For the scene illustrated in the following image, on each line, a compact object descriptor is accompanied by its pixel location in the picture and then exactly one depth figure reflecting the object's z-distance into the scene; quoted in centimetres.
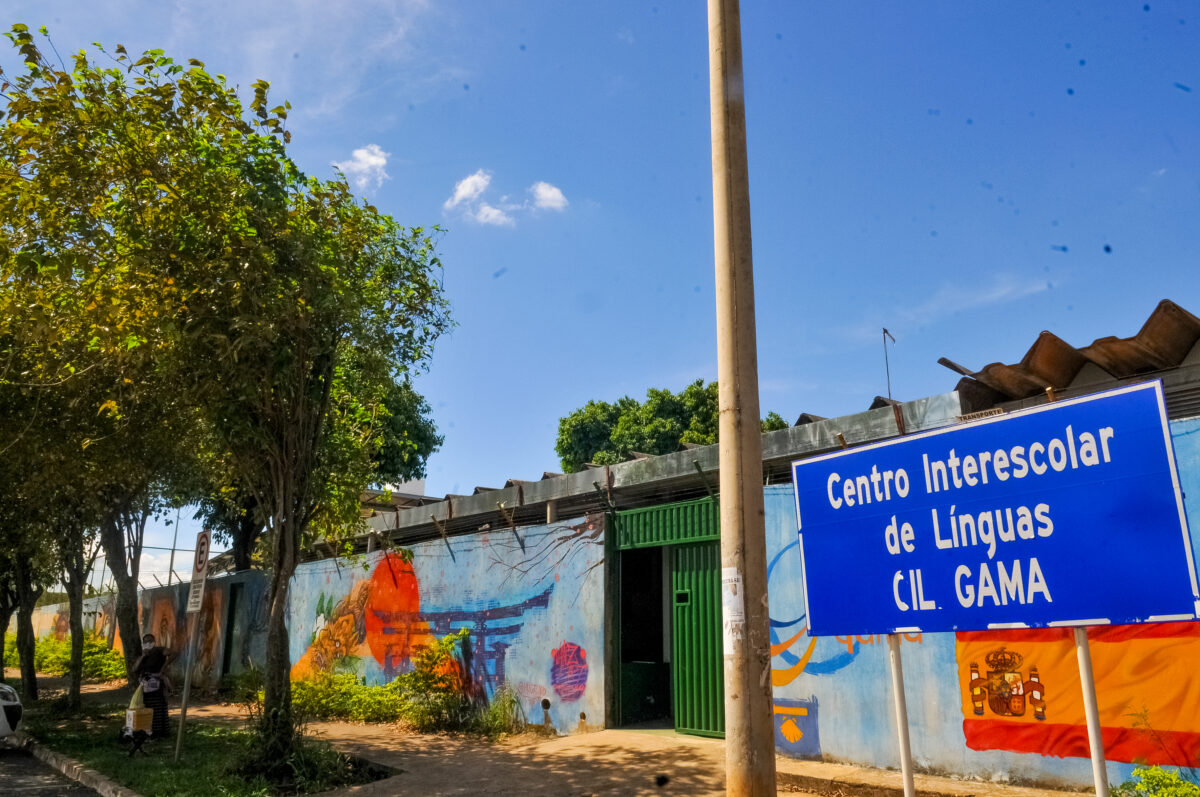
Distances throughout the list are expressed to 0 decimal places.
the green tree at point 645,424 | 3444
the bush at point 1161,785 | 528
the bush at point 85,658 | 2507
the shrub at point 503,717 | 1164
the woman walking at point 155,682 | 1170
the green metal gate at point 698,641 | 963
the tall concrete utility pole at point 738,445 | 424
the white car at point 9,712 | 1177
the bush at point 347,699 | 1302
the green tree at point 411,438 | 2847
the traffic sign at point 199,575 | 981
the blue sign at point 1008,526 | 362
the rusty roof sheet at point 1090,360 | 695
